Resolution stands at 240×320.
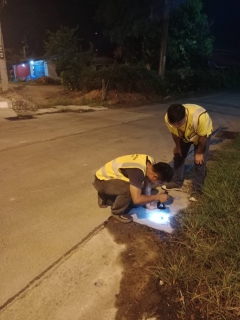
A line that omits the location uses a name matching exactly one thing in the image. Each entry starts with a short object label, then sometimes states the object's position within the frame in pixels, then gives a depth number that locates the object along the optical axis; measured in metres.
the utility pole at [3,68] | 11.48
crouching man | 2.40
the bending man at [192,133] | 2.78
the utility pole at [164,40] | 13.73
